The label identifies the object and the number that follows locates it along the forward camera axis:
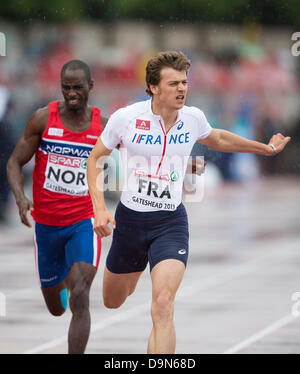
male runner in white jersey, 16.03
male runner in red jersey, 17.87
